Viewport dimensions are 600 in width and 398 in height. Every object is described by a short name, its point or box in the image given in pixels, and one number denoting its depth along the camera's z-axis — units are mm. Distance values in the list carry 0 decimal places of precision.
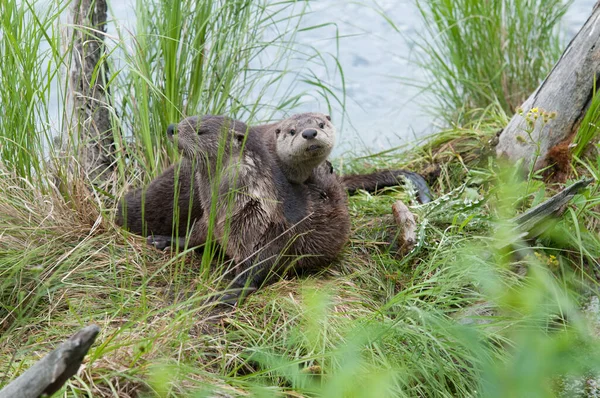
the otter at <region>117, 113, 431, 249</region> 6461
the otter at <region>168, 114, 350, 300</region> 6078
